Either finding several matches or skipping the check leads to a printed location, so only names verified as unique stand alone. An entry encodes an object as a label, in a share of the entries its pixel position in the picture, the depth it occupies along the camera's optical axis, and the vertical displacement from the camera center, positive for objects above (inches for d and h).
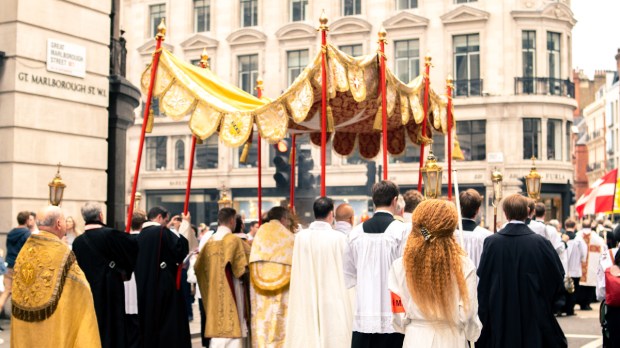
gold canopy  390.3 +54.7
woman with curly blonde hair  205.5 -20.5
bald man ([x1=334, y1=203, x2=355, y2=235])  392.5 -7.5
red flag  827.4 +6.3
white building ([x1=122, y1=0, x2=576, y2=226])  1482.5 +252.1
